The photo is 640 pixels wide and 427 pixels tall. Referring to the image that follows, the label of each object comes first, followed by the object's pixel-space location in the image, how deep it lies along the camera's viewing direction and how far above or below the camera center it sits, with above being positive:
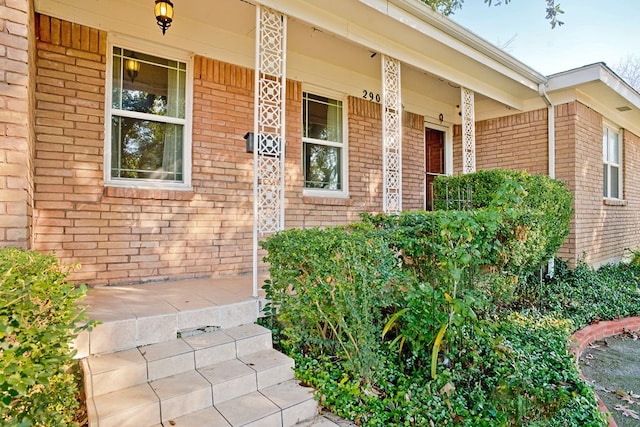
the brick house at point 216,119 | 3.60 +1.22
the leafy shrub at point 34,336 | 1.33 -0.49
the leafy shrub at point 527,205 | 4.16 +0.20
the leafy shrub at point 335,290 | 2.60 -0.53
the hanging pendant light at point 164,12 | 3.62 +2.05
